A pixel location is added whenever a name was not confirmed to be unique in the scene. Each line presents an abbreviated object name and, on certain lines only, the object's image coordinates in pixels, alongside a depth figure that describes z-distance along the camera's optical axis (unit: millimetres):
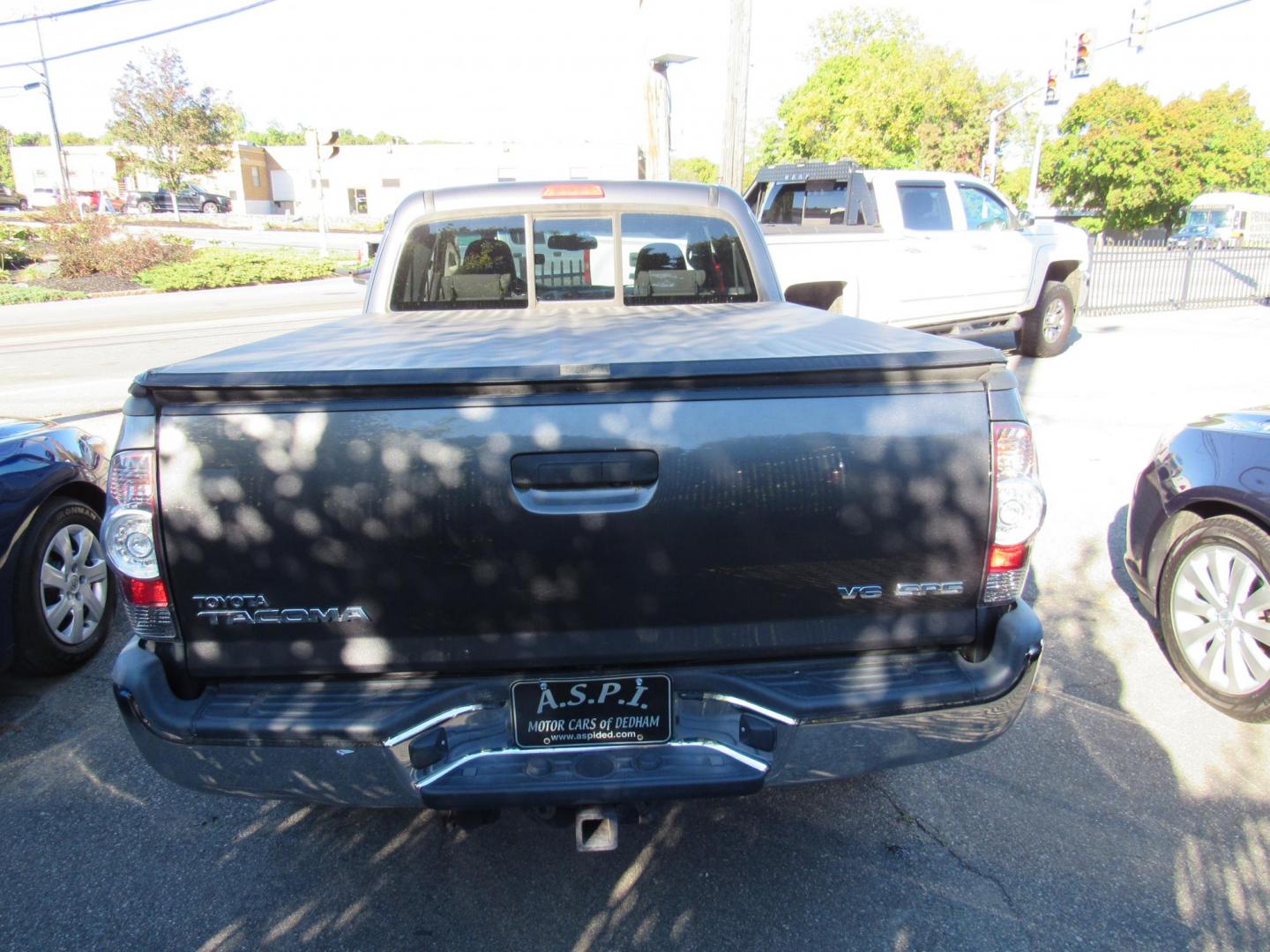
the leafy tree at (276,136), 116750
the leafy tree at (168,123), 39969
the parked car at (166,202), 55469
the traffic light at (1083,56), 22203
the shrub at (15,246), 26250
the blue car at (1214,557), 3529
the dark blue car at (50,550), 3775
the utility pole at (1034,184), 34938
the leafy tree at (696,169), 80062
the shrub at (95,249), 24172
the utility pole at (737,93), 12242
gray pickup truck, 2131
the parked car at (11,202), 52312
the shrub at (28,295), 20312
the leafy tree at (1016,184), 66812
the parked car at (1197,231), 47219
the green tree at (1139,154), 45000
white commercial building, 55500
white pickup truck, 10109
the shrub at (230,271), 23406
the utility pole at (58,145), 31958
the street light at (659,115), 12086
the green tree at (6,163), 79750
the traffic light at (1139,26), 20609
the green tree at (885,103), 35531
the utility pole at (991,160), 39131
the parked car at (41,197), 59400
